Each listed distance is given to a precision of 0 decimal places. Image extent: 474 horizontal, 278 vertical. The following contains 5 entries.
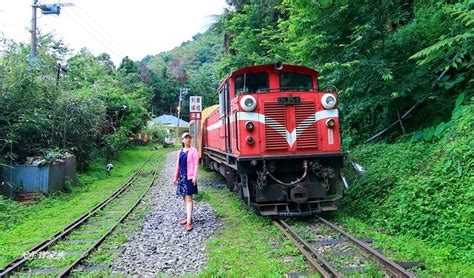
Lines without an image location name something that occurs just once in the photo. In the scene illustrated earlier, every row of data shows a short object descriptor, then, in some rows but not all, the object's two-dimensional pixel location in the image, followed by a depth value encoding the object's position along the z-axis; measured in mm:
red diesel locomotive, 7461
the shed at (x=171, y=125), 55912
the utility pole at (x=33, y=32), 15772
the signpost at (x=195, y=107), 13656
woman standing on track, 7695
